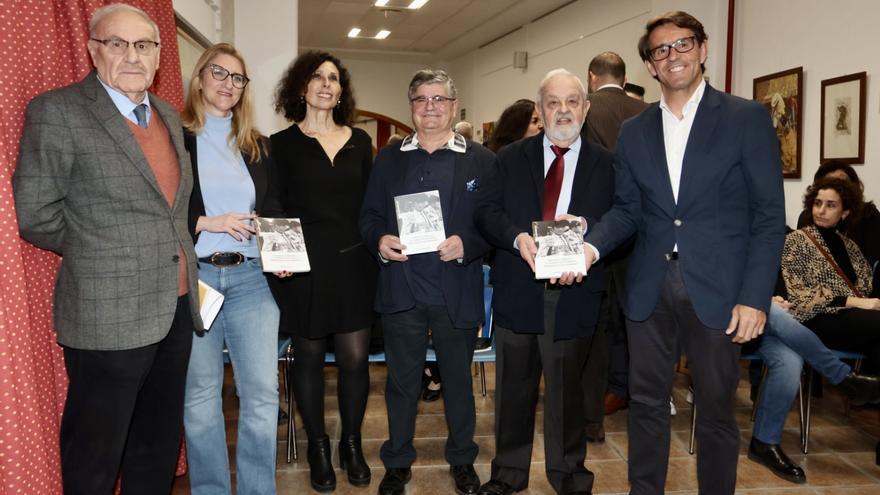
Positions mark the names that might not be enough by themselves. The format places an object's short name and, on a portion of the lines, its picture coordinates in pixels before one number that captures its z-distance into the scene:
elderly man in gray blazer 1.79
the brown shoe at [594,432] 3.60
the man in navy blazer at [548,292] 2.64
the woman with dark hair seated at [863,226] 4.11
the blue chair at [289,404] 3.35
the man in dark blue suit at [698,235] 2.29
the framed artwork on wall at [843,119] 4.85
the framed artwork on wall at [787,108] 5.49
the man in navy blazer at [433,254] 2.71
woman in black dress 2.74
